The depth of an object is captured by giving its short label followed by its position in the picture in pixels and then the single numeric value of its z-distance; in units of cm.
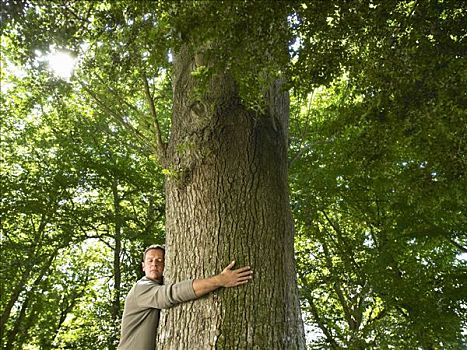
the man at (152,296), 300
